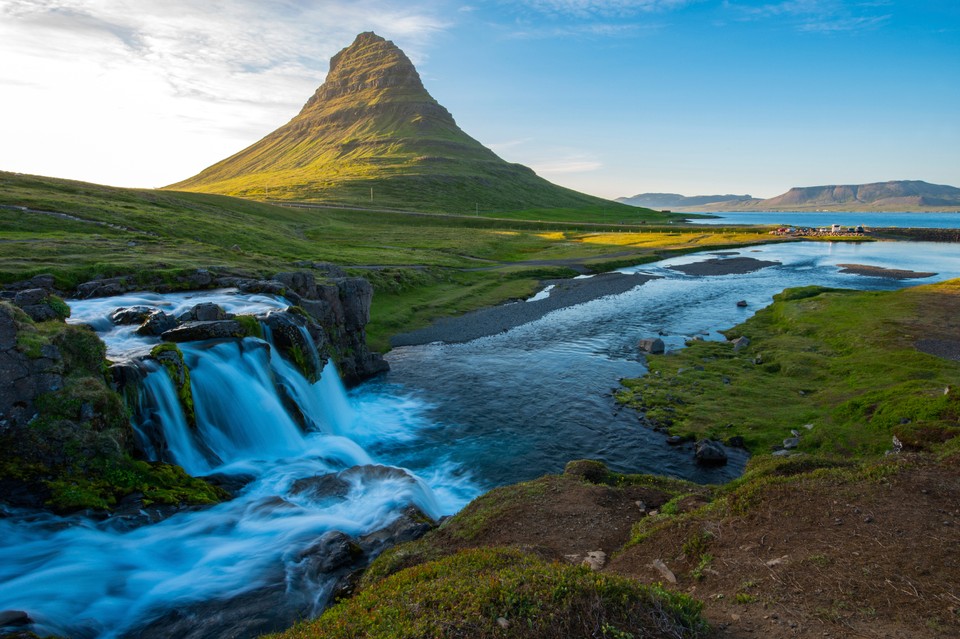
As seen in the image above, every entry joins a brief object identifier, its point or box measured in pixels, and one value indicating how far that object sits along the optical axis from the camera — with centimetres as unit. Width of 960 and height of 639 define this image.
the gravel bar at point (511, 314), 4938
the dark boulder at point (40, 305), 2361
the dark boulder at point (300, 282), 3953
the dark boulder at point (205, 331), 2578
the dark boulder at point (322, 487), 1984
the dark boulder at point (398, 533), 1552
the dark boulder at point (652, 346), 4216
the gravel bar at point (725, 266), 9603
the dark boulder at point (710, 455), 2384
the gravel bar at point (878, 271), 8356
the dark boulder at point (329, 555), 1430
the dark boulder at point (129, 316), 2794
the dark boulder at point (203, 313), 2822
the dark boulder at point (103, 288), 3334
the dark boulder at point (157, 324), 2642
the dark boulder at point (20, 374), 1555
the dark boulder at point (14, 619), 1073
